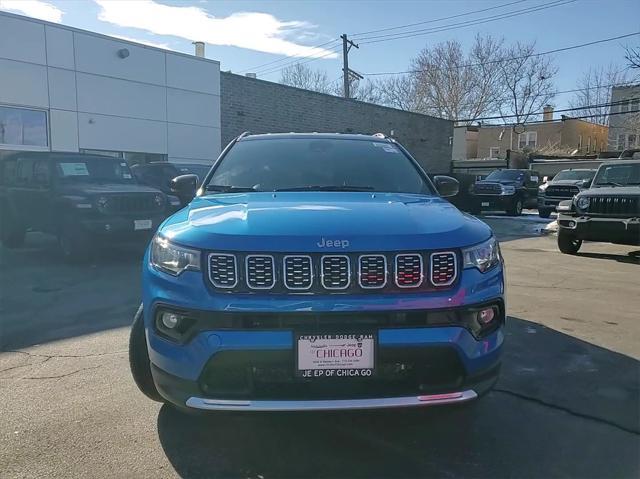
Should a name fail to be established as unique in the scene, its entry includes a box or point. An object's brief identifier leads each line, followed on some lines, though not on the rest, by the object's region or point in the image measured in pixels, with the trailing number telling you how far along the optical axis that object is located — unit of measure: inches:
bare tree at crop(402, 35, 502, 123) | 1920.5
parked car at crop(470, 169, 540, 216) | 791.1
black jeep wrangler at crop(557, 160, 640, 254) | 355.9
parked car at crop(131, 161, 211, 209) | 499.8
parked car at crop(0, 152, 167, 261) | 331.9
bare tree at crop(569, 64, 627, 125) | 1939.0
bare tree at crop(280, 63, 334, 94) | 2113.4
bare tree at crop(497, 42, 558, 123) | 1935.3
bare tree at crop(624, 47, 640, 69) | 771.4
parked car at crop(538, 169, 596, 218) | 741.3
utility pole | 1426.7
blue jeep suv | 94.8
